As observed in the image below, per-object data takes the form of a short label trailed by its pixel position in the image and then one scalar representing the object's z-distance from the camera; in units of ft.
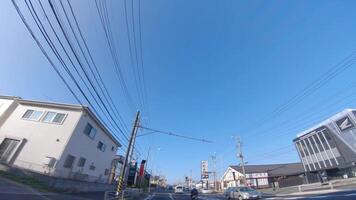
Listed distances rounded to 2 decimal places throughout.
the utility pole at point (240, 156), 123.09
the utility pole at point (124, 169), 52.79
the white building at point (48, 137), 65.10
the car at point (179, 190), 166.40
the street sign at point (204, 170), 198.31
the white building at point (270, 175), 153.38
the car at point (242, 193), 62.80
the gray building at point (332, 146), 101.35
